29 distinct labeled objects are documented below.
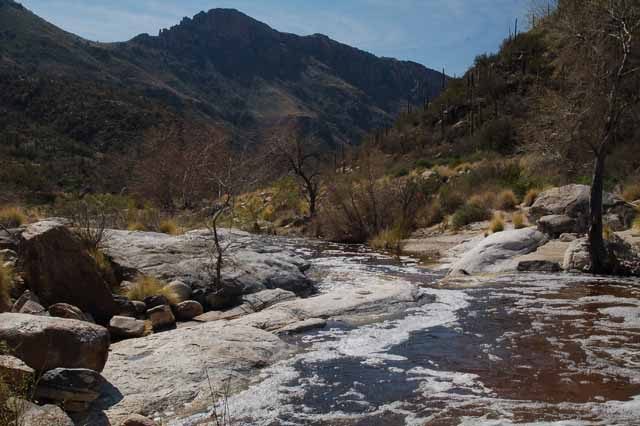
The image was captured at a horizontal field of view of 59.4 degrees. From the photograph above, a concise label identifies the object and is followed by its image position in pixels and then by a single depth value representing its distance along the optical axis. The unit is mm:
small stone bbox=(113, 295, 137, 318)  8609
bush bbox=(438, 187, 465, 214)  21906
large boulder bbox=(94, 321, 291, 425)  5391
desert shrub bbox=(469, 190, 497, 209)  20594
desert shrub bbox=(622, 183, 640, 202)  16906
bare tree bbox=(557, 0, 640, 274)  11102
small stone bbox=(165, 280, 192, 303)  9750
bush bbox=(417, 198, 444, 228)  21656
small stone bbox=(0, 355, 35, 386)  4324
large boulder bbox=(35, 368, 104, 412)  4867
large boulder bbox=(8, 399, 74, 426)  3899
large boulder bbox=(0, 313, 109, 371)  5078
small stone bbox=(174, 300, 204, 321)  9156
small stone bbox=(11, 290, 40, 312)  7359
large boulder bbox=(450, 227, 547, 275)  12943
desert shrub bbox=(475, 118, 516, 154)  31219
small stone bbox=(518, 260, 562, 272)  12258
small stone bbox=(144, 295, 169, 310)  9039
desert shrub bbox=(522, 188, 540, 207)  19766
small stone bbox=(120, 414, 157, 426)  4535
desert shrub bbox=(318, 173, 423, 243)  20469
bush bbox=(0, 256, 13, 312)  7227
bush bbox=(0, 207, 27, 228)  14931
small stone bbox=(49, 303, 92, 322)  7246
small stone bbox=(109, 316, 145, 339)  7711
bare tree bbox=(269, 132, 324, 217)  28875
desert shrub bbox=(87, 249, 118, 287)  9844
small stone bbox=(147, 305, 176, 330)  8531
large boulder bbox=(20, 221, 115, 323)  8344
